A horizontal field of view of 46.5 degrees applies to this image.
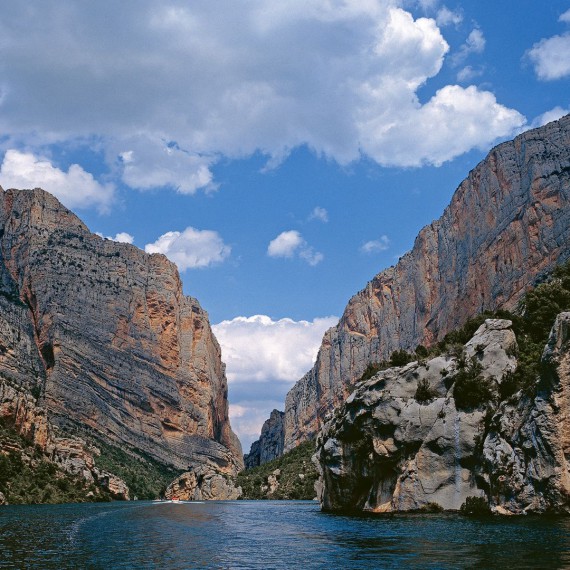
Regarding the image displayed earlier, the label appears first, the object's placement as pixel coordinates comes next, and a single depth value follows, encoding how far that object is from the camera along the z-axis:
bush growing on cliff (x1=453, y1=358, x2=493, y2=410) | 55.44
